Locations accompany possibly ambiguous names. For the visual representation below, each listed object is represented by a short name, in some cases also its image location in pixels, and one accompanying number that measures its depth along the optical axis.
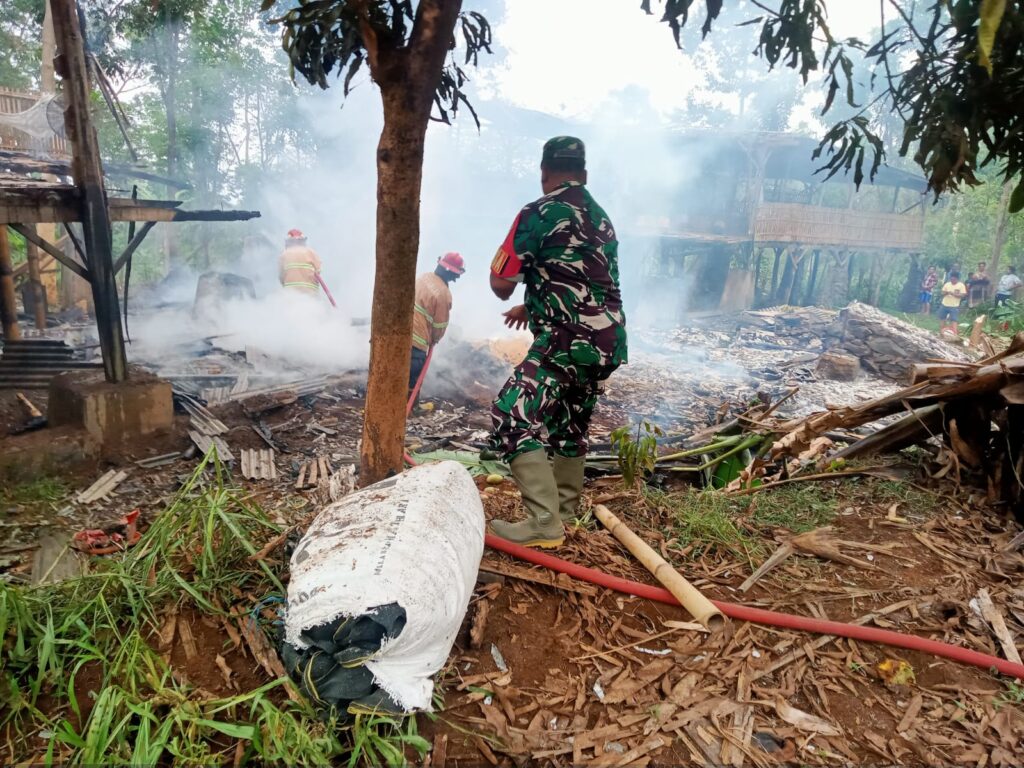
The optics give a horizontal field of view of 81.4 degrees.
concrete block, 5.30
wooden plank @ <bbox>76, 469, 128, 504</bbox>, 4.79
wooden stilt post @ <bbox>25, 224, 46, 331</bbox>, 10.34
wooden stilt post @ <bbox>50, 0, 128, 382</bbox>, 4.98
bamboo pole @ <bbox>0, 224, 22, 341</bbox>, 8.38
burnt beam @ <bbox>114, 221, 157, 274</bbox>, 5.53
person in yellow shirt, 19.50
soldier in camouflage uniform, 2.90
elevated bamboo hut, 20.16
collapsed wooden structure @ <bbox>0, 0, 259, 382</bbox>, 4.89
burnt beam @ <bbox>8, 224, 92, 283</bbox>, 5.05
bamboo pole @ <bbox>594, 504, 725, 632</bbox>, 2.39
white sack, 1.70
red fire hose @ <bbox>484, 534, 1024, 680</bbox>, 2.29
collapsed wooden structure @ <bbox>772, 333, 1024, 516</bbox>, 3.61
